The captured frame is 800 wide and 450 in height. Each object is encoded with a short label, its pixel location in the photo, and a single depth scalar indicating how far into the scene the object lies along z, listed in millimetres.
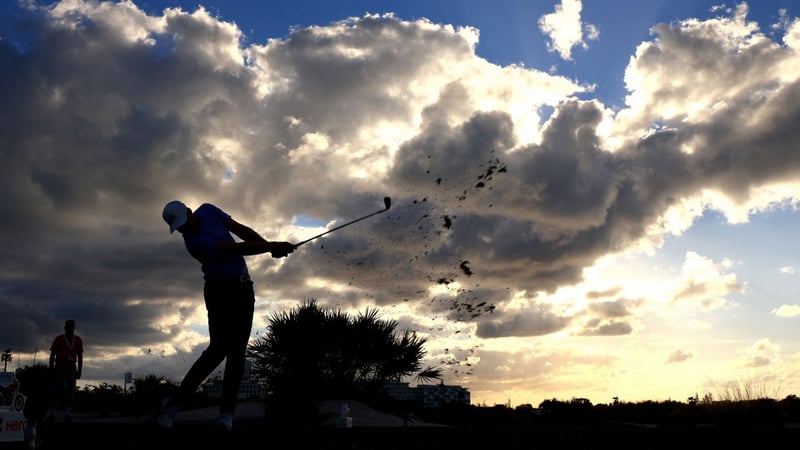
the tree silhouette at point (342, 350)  19016
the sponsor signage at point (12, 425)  6871
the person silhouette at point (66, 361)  13012
